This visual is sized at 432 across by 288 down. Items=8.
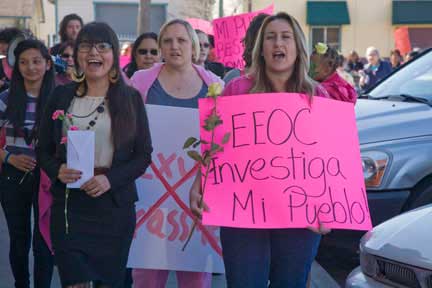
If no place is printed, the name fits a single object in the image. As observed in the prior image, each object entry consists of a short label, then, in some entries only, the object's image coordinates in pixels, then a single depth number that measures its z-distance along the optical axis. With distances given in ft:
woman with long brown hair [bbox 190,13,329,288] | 17.75
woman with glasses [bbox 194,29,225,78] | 34.36
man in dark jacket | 79.78
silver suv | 29.19
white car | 18.03
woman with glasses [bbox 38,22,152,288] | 19.05
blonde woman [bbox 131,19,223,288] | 22.92
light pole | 93.24
